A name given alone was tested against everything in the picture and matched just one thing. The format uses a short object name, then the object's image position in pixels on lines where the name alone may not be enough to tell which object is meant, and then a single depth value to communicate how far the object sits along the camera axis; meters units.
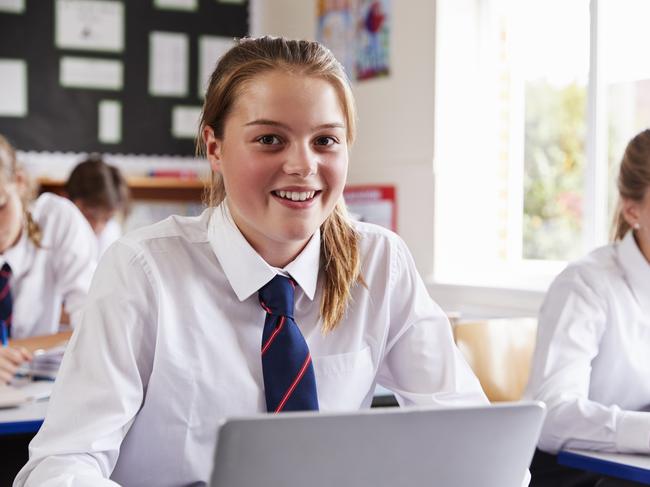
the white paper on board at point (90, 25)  4.83
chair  2.42
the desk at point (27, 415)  1.76
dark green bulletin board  4.75
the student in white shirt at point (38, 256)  2.67
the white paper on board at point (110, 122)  4.92
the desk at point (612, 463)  1.60
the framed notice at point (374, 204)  4.24
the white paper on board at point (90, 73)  4.86
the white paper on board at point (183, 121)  5.11
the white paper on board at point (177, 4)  5.05
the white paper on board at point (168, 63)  5.04
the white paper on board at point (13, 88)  4.69
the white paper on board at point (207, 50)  5.17
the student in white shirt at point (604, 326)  2.01
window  3.45
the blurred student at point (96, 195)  4.03
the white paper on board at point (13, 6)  4.69
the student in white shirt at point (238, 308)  1.32
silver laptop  0.85
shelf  4.73
